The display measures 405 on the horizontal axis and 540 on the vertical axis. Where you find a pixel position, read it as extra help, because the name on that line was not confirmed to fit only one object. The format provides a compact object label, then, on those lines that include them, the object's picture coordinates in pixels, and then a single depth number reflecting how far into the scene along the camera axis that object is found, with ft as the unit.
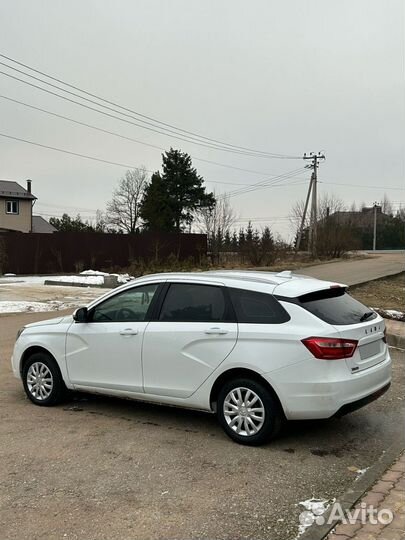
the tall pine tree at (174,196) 183.11
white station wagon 15.42
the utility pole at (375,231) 274.16
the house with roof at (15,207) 176.96
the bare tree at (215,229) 123.45
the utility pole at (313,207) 156.08
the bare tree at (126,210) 261.44
